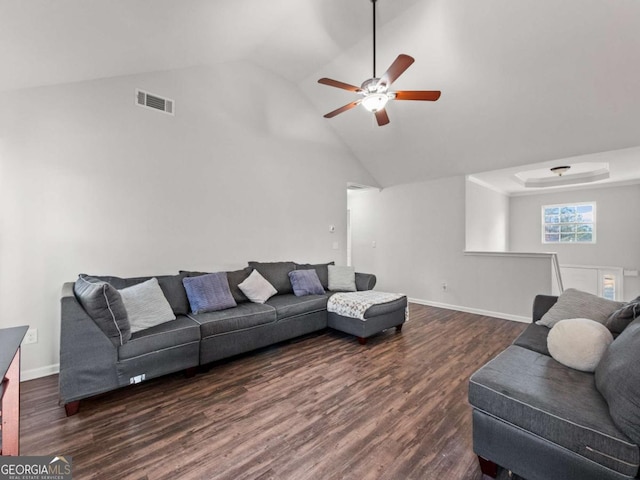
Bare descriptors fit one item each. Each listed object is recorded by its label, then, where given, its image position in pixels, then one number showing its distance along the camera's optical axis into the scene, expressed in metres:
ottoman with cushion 3.27
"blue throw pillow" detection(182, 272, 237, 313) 2.95
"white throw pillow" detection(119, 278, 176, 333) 2.42
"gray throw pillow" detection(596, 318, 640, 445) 1.08
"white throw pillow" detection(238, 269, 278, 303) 3.40
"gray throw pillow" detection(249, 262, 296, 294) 3.84
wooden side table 1.18
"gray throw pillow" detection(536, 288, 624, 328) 2.07
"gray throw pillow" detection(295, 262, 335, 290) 4.28
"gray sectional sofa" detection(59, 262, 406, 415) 2.03
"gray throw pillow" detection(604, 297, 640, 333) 1.82
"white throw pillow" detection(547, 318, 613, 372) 1.61
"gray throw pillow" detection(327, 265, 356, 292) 4.18
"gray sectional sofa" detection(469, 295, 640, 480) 1.10
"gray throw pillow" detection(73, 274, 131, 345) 2.07
